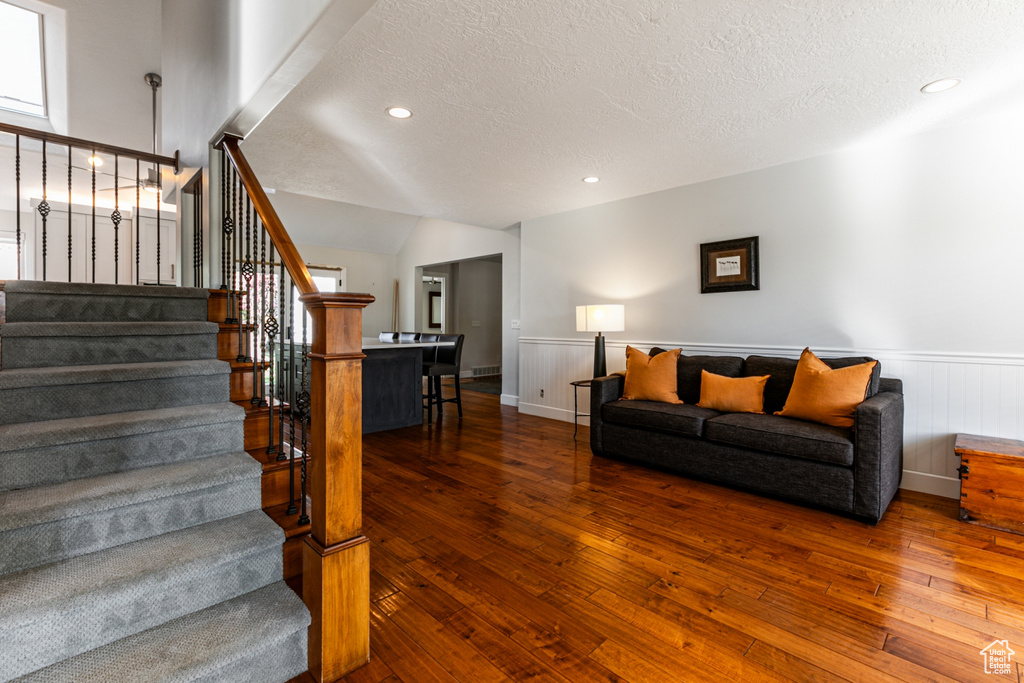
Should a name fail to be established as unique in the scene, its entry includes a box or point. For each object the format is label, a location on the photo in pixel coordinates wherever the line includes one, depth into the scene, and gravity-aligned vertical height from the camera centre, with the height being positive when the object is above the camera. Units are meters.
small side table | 4.65 -0.74
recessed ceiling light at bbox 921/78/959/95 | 2.35 +1.32
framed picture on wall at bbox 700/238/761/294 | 3.69 +0.60
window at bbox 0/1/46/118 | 4.23 +2.83
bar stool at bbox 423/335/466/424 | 5.08 -0.31
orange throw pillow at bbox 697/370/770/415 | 3.24 -0.41
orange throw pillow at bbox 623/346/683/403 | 3.63 -0.32
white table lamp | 4.21 +0.17
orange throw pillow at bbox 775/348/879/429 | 2.75 -0.34
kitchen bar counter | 4.48 -0.47
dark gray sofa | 2.53 -0.67
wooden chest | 2.41 -0.81
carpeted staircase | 1.20 -0.59
